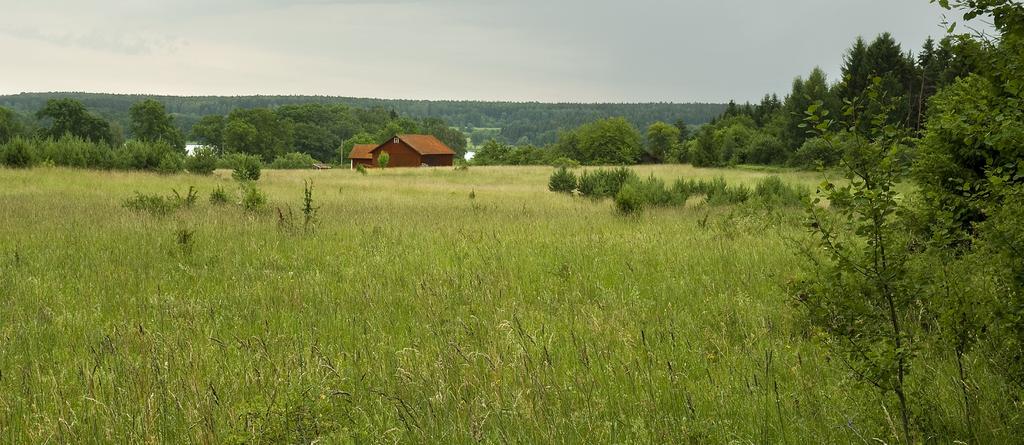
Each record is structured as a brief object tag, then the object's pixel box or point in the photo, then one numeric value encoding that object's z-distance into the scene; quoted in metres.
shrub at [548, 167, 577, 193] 29.95
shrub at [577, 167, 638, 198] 24.01
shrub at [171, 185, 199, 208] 15.33
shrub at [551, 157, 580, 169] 69.57
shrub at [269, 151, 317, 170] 79.02
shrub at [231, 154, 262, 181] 31.33
